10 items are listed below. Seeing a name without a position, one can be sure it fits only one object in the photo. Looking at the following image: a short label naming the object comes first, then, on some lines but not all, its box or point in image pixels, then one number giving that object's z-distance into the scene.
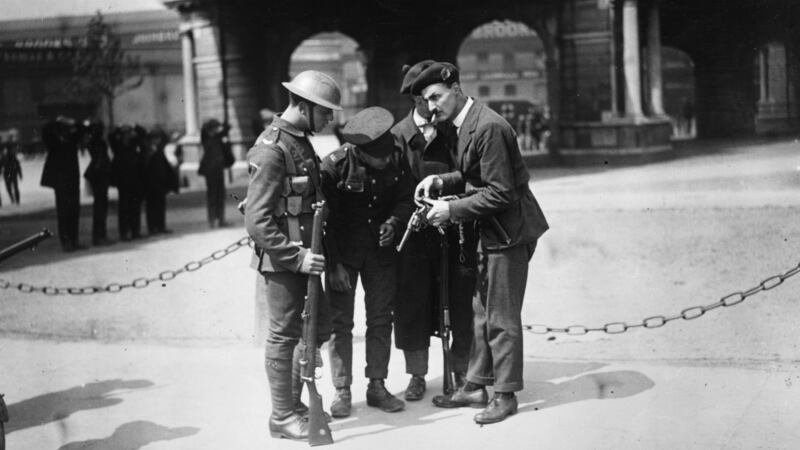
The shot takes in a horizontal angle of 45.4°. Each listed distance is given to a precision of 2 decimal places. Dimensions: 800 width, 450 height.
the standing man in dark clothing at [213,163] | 16.25
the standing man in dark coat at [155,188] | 16.00
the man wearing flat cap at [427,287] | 6.11
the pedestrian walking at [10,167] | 22.01
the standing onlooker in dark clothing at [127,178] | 15.69
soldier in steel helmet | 5.31
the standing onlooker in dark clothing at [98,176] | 15.22
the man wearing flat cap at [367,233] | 5.88
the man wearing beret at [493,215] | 5.55
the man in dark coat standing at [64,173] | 14.31
